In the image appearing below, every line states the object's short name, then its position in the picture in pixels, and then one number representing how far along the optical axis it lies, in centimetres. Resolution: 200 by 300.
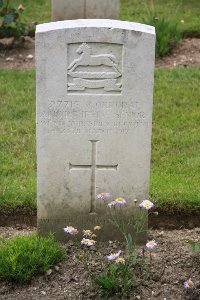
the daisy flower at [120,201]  452
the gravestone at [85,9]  885
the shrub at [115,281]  422
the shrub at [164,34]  868
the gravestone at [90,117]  449
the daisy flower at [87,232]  446
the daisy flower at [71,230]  450
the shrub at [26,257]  437
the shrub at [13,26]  869
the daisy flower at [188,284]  422
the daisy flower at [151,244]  426
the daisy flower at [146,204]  446
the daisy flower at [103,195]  461
